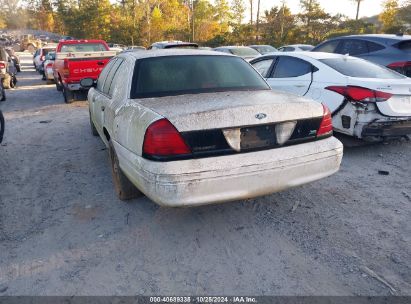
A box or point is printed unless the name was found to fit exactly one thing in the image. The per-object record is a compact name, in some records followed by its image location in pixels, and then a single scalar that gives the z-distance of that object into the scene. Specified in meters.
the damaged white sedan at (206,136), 2.76
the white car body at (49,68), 15.15
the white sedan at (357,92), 4.94
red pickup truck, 9.92
